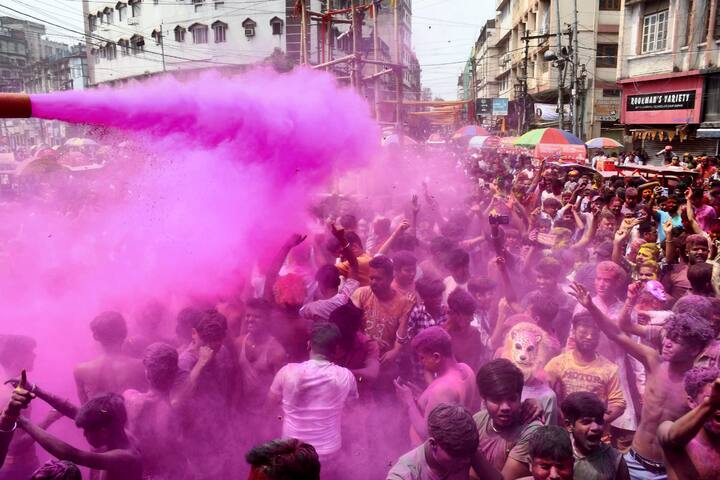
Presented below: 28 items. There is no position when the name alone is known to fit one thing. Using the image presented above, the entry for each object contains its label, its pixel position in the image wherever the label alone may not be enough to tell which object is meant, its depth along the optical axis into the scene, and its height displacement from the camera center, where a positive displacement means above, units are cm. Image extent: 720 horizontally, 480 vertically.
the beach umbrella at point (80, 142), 2141 -65
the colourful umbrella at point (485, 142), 2494 -108
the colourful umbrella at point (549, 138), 1504 -59
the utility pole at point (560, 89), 2445 +104
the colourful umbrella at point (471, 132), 2816 -72
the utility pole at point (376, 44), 1227 +162
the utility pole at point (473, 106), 3590 +65
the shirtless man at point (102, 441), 302 -162
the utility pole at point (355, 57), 1109 +116
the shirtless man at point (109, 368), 393 -162
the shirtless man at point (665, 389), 339 -160
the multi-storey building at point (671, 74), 2027 +142
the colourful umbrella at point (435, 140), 3309 -133
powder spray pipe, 411 +15
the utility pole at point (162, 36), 3959 +582
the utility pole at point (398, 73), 1200 +91
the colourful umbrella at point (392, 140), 1338 -49
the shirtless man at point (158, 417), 350 -173
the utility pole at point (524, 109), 3228 +36
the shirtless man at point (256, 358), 415 -169
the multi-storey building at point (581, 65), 3281 +308
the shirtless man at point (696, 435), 285 -159
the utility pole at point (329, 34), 1206 +174
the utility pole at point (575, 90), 2509 +110
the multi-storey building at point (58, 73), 5439 +504
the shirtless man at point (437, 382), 354 -161
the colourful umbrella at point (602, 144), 1884 -94
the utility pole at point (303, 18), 1145 +198
